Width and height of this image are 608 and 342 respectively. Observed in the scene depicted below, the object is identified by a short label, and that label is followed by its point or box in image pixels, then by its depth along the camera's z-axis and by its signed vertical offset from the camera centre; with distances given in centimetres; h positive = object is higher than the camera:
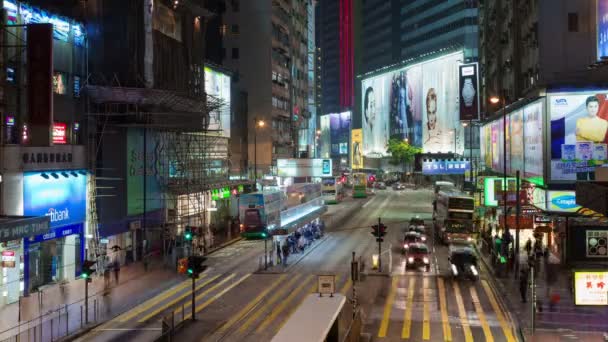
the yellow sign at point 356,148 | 16918 +701
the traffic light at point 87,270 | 2553 -425
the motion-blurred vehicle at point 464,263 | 3334 -521
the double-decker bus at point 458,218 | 4550 -363
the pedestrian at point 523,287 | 2741 -542
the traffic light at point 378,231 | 3456 -348
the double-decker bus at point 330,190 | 8831 -269
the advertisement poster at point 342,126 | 19131 +1537
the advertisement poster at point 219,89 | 5822 +865
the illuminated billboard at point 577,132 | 3800 +256
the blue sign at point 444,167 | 6619 +56
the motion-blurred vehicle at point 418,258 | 3631 -535
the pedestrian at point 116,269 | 3287 -551
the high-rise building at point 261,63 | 8681 +1664
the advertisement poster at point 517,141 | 4744 +260
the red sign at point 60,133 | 3312 +230
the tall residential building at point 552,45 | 4150 +960
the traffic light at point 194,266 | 2453 -392
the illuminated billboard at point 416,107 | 12569 +1562
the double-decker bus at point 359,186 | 9631 -230
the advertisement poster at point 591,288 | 1775 -354
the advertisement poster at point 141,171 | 4031 +12
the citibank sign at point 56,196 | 3041 -129
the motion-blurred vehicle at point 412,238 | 4172 -477
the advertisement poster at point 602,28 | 2873 +716
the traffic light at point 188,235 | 3669 -391
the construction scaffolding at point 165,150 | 3653 +171
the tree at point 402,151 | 13338 +488
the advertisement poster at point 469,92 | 7494 +1044
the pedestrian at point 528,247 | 3751 -488
